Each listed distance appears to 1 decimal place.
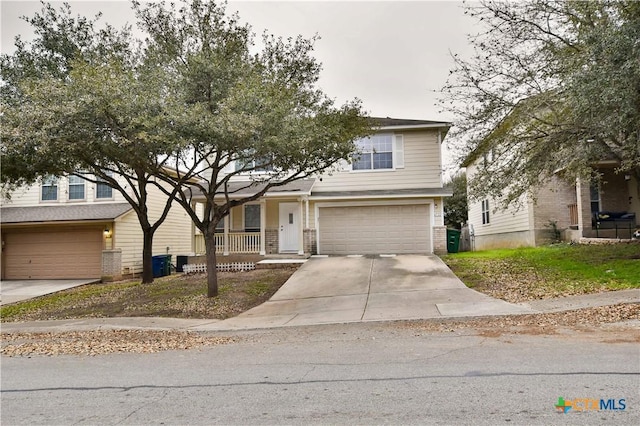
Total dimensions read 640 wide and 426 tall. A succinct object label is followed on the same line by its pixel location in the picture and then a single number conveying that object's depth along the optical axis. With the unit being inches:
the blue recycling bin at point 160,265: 842.2
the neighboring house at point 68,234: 822.5
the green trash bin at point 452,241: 879.1
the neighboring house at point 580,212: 712.4
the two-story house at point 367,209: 772.6
